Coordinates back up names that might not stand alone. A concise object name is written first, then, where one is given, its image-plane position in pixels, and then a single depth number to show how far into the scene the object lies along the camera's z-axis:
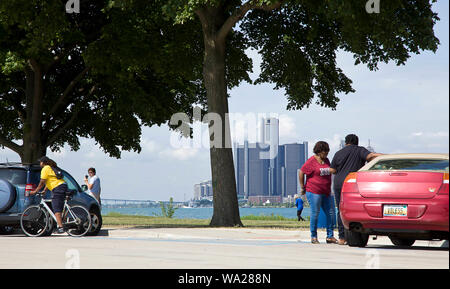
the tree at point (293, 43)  20.16
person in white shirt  23.06
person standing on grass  35.56
